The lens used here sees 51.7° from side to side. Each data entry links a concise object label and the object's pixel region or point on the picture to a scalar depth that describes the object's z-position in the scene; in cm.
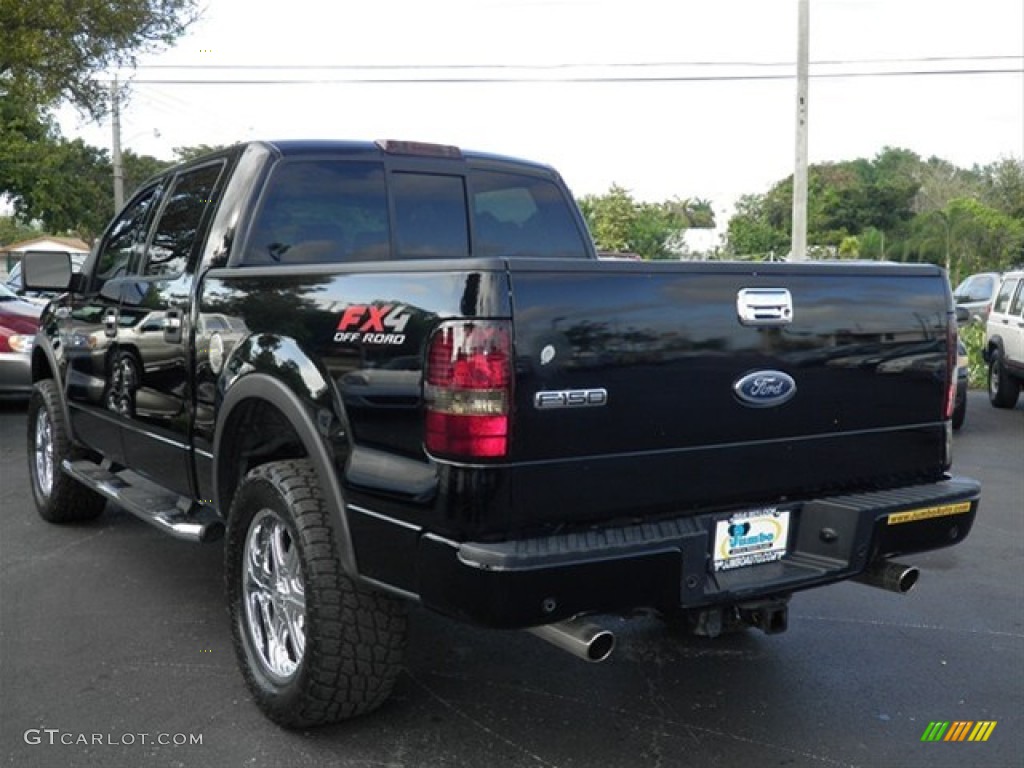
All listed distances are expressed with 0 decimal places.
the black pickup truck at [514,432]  280
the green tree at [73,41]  1689
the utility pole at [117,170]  3273
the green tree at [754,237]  5012
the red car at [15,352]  1045
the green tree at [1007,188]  5305
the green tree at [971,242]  4212
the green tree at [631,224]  4866
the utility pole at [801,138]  1911
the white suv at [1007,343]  1184
